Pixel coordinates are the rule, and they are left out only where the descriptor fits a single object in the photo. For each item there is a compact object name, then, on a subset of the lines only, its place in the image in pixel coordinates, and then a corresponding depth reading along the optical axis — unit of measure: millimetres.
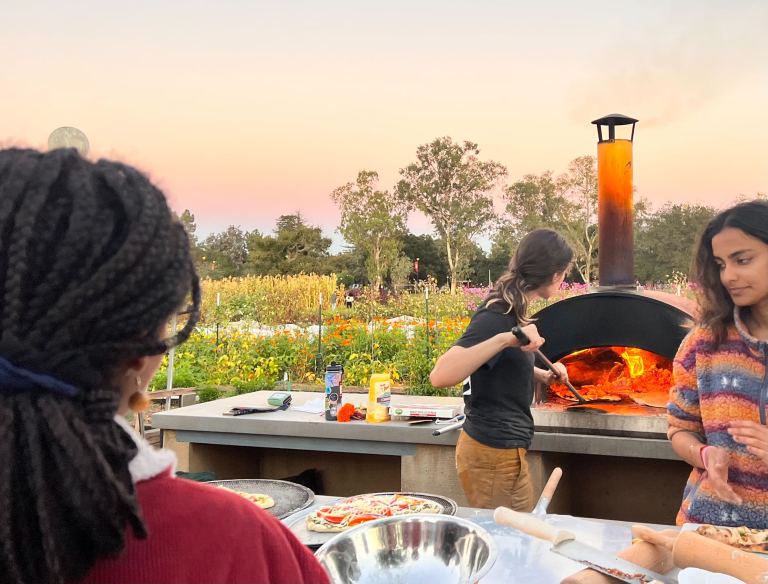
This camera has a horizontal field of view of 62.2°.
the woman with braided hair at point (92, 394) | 612
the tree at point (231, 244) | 33844
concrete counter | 3262
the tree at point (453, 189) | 29719
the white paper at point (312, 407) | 3766
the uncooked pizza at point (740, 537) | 1454
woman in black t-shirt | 2553
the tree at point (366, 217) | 27812
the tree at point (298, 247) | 26969
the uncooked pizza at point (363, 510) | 1632
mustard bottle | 3457
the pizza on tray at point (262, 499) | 1785
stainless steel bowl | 1271
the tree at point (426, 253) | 30703
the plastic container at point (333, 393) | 3523
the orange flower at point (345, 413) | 3490
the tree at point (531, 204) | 23453
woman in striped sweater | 1684
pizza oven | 3312
